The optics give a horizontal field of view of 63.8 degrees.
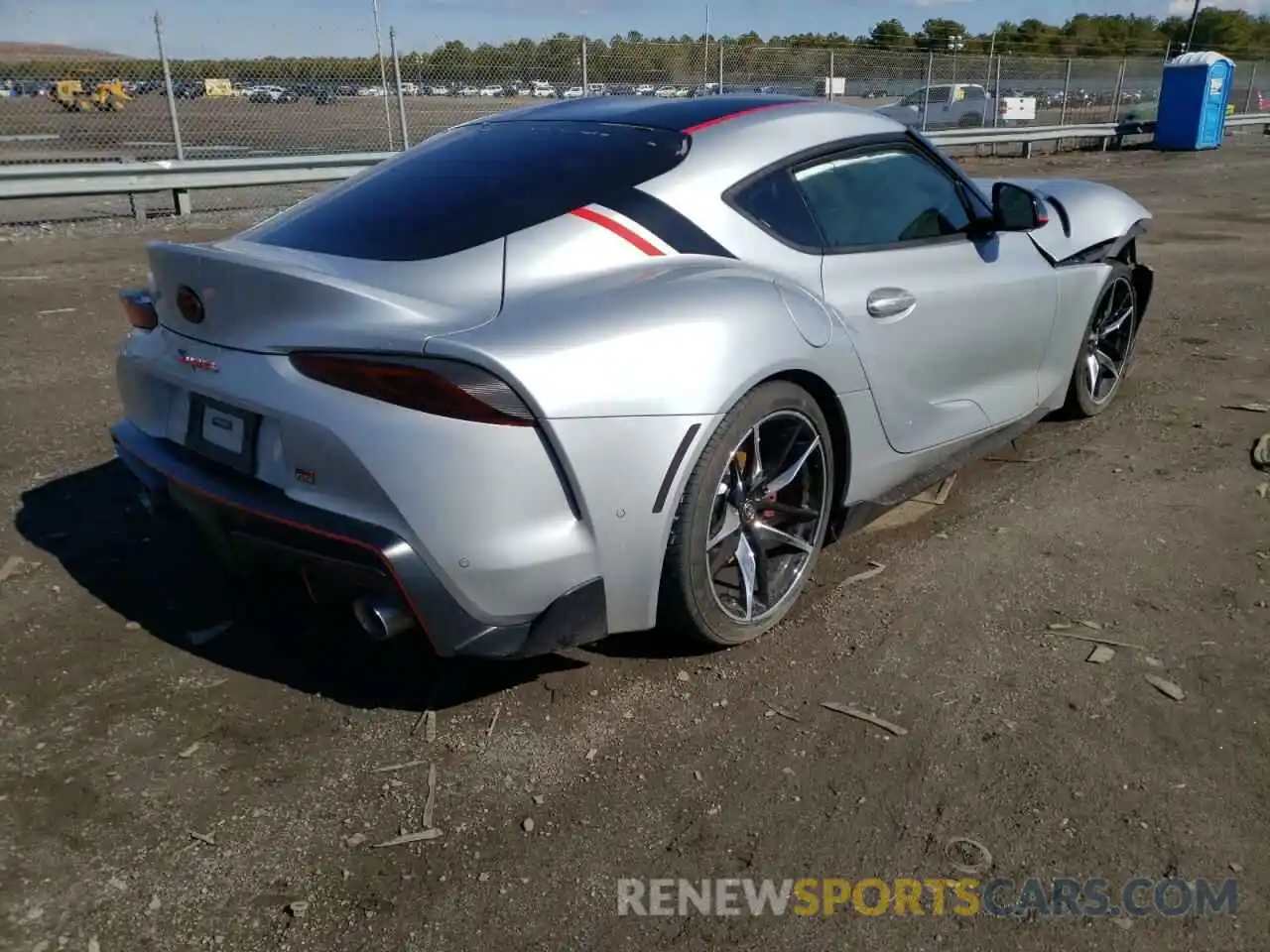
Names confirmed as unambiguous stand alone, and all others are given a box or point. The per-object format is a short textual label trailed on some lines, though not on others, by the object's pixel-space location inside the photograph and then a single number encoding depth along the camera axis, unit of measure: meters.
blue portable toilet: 21.77
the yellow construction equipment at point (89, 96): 12.56
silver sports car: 2.39
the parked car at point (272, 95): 13.36
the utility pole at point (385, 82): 13.27
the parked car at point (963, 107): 21.42
